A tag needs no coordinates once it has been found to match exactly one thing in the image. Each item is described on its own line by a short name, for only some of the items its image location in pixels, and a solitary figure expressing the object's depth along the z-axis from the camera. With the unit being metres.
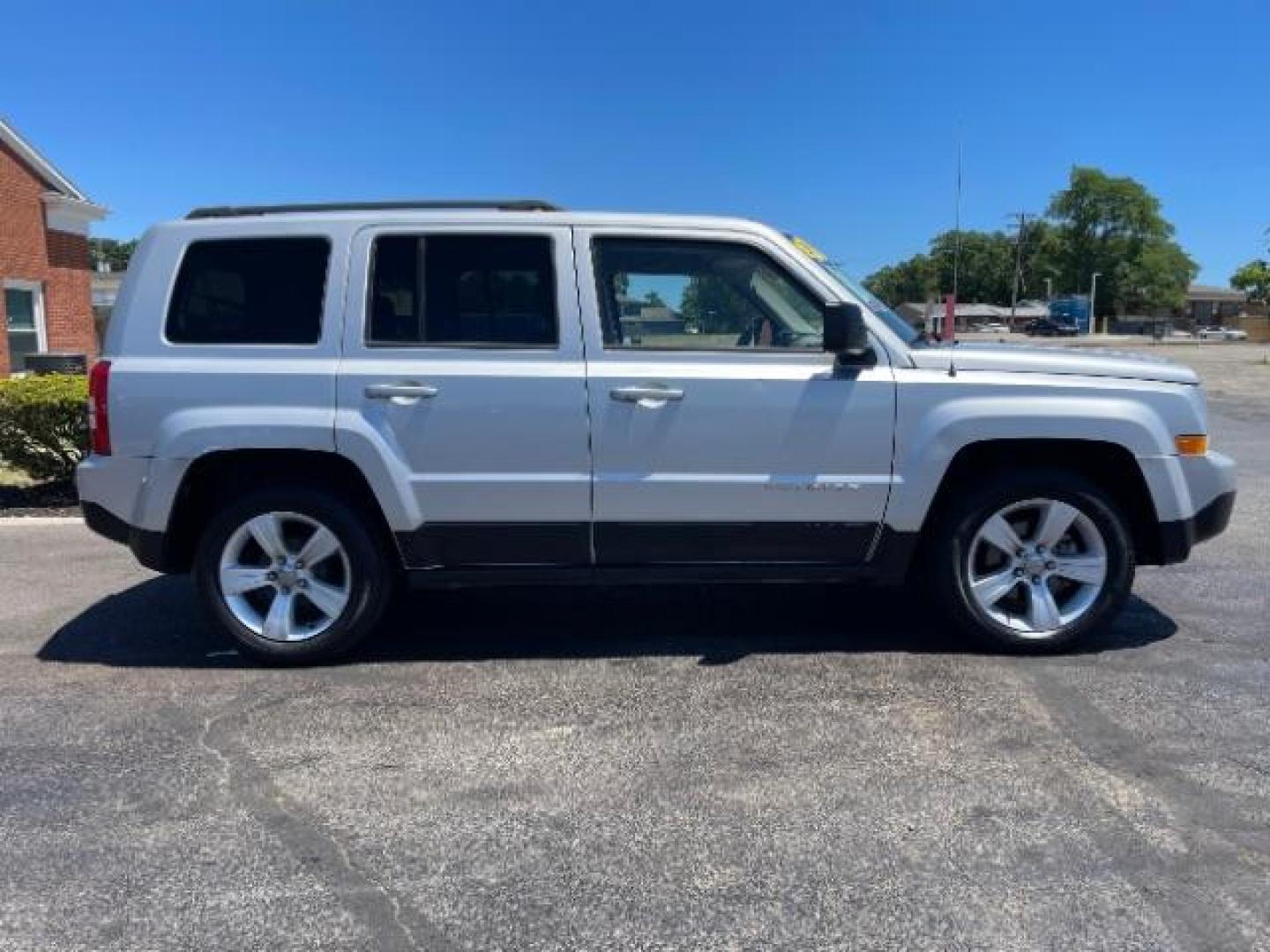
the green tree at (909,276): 110.31
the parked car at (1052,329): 93.25
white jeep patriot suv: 4.56
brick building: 18.41
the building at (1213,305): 135.88
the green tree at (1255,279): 56.28
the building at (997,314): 82.00
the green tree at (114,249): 99.62
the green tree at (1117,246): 116.44
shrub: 8.45
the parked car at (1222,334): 91.81
